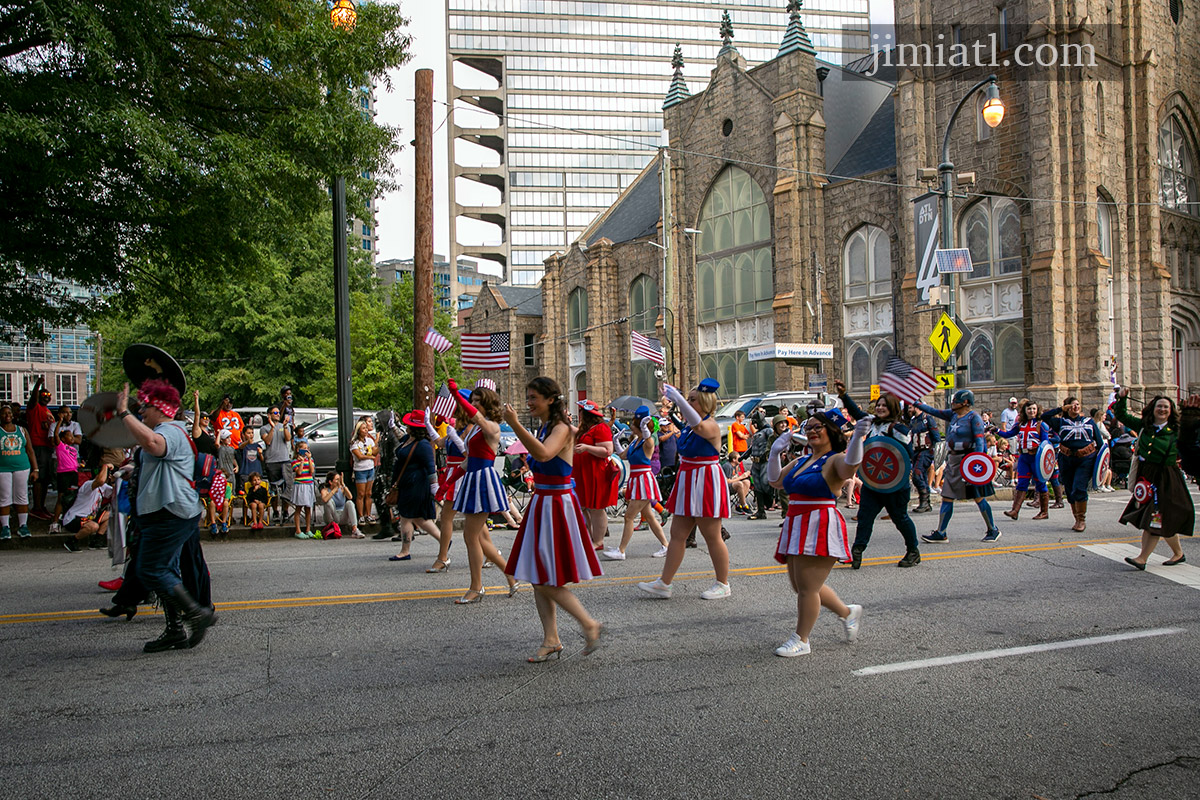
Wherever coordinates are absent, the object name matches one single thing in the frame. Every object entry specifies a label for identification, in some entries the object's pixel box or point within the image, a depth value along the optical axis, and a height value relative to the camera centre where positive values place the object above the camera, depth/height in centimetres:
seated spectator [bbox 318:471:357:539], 1340 -123
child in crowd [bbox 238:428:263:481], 1401 -44
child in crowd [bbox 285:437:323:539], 1338 -86
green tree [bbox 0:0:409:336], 991 +393
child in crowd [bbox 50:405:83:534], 1413 -38
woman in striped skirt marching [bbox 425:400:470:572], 841 -56
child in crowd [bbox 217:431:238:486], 1402 -39
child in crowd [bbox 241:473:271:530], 1356 -110
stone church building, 2727 +790
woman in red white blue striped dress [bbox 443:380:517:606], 728 -60
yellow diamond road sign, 1791 +178
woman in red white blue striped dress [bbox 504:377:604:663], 528 -67
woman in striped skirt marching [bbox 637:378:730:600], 725 -63
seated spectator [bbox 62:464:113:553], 1102 -109
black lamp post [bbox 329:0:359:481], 1438 +154
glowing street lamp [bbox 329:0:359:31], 1235 +601
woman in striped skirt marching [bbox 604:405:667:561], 985 -78
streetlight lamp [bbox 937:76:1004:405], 1761 +548
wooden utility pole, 1505 +351
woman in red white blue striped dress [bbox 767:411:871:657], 548 -68
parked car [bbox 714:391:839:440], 2638 +66
